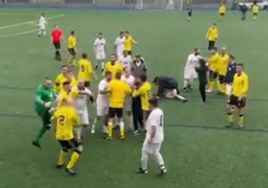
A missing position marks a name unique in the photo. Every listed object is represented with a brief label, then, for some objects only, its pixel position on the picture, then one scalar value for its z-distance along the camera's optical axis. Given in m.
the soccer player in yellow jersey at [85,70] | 16.27
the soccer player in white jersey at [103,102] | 12.90
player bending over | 17.47
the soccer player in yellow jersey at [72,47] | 23.33
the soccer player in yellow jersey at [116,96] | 12.68
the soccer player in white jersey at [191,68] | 18.05
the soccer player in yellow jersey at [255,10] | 47.79
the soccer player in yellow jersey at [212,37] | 26.75
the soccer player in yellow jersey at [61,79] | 13.04
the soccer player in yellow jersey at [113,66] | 15.52
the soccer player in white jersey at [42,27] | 33.66
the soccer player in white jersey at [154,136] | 10.19
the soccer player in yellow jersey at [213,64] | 18.28
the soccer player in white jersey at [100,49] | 21.59
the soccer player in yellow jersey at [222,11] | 47.11
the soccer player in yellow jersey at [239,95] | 13.76
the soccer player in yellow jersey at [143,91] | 12.78
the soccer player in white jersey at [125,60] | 17.73
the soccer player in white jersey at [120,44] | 22.14
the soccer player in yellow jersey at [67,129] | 10.51
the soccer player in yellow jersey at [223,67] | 17.89
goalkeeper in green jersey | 12.00
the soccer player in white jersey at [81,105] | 12.20
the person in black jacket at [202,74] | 16.41
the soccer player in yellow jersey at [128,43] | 22.33
